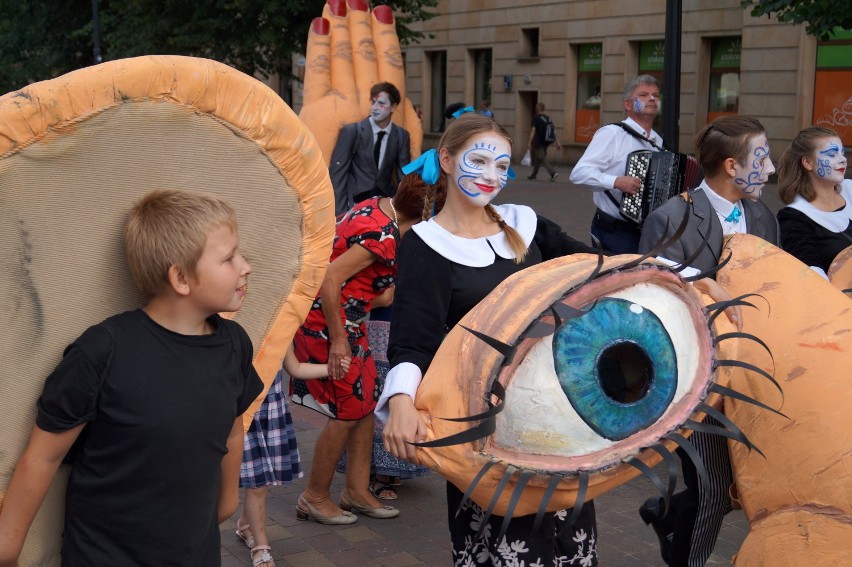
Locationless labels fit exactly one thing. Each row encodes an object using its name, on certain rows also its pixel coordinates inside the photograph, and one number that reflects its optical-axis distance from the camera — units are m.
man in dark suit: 8.40
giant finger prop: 8.83
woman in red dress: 4.66
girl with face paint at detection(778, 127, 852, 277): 5.24
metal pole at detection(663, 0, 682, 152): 7.37
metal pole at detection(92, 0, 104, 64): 19.72
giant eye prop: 2.46
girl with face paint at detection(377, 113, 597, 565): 2.96
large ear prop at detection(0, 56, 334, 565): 2.07
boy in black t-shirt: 2.19
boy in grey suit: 3.73
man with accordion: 6.33
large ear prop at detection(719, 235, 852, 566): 2.75
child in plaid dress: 4.48
